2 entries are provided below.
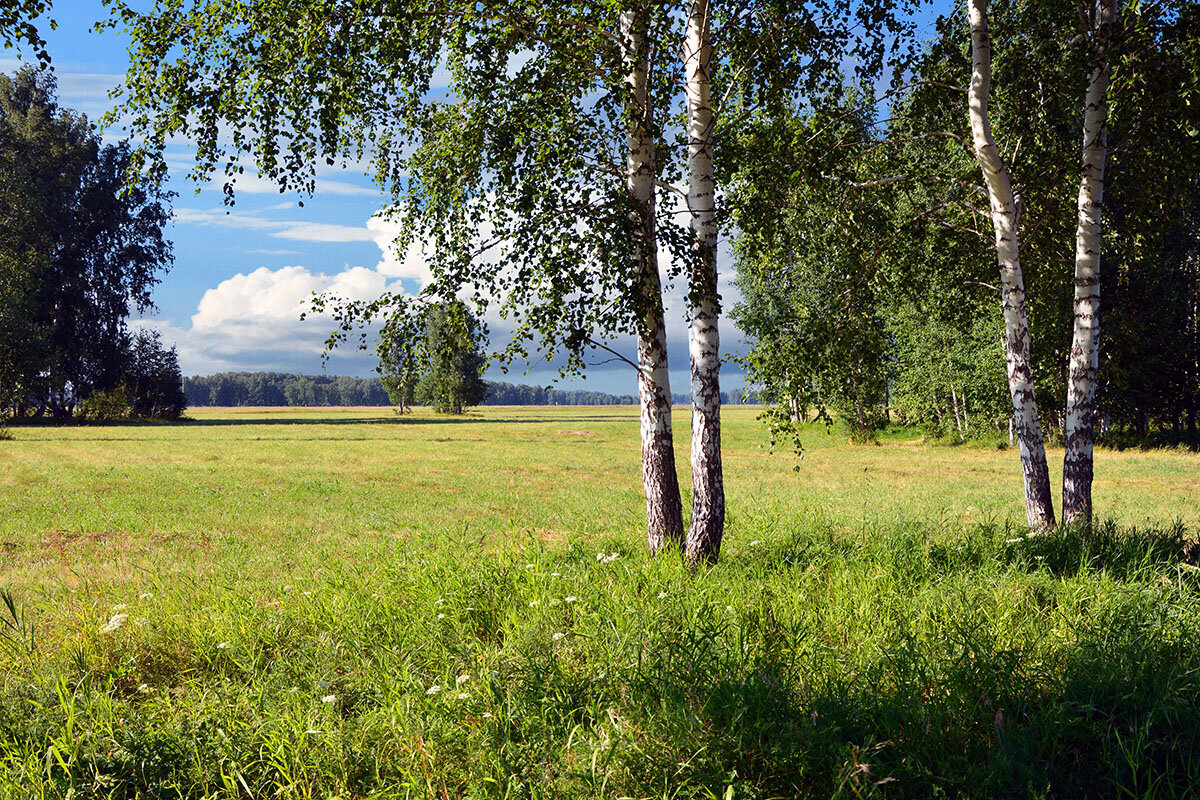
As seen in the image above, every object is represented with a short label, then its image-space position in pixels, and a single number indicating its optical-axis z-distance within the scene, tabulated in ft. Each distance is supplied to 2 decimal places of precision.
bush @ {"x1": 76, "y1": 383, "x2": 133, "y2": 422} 180.55
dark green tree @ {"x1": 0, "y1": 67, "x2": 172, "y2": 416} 142.31
